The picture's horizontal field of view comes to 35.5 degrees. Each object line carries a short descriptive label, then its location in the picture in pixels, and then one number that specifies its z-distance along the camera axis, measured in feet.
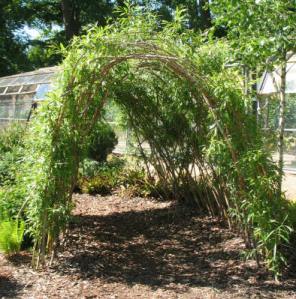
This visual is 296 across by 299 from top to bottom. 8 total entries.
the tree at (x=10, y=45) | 91.03
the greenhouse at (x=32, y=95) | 32.04
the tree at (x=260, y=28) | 13.67
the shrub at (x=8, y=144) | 27.08
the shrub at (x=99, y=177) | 28.19
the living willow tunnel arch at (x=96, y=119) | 13.97
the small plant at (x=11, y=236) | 15.90
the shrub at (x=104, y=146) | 35.35
